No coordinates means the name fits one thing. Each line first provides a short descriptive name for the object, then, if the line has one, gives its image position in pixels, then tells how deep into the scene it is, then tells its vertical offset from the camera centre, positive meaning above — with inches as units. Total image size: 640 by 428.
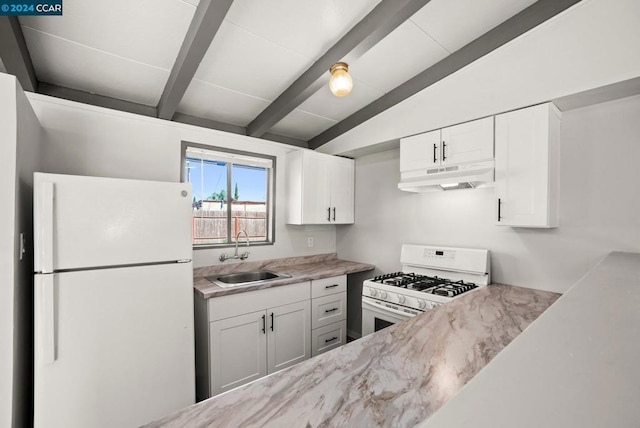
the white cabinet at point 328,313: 108.5 -39.6
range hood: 85.0 +11.6
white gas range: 85.2 -23.6
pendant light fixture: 74.2 +33.9
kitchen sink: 108.2 -25.5
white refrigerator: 58.4 -20.3
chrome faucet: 112.0 -17.1
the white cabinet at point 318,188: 123.5 +11.0
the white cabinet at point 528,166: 75.4 +12.8
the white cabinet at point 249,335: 85.4 -39.9
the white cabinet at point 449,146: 85.4 +21.8
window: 110.5 +7.7
